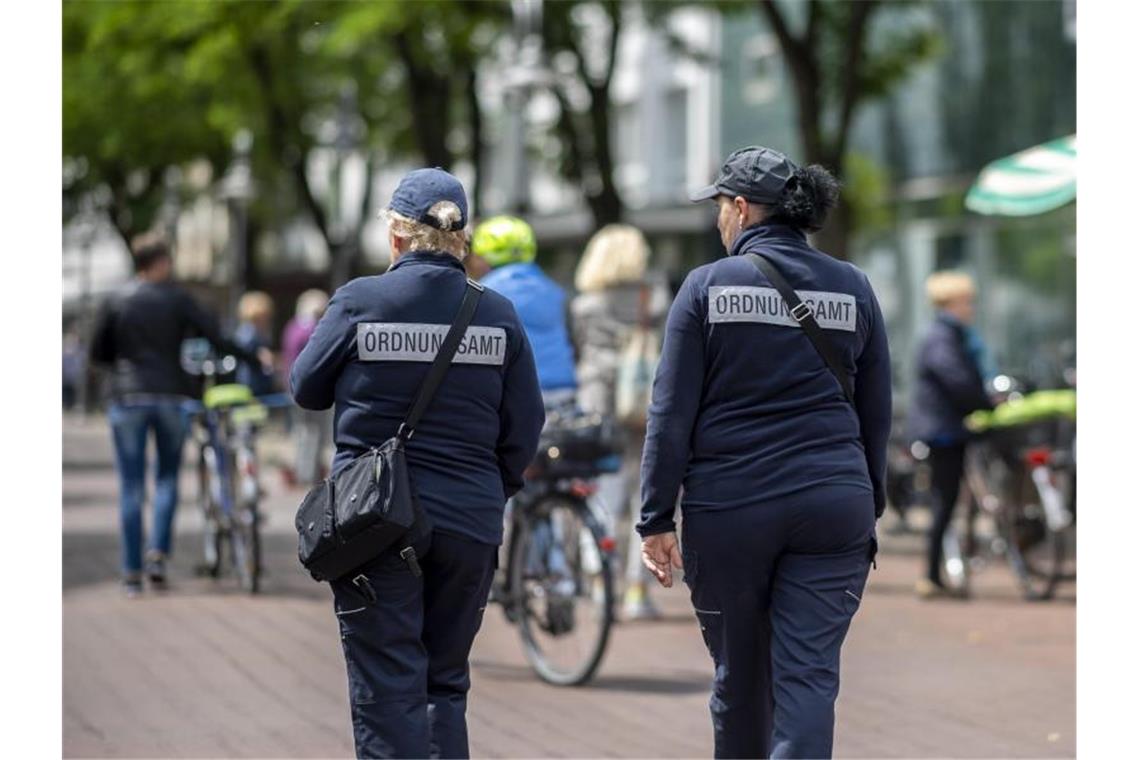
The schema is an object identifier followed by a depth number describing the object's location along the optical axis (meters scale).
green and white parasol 12.88
